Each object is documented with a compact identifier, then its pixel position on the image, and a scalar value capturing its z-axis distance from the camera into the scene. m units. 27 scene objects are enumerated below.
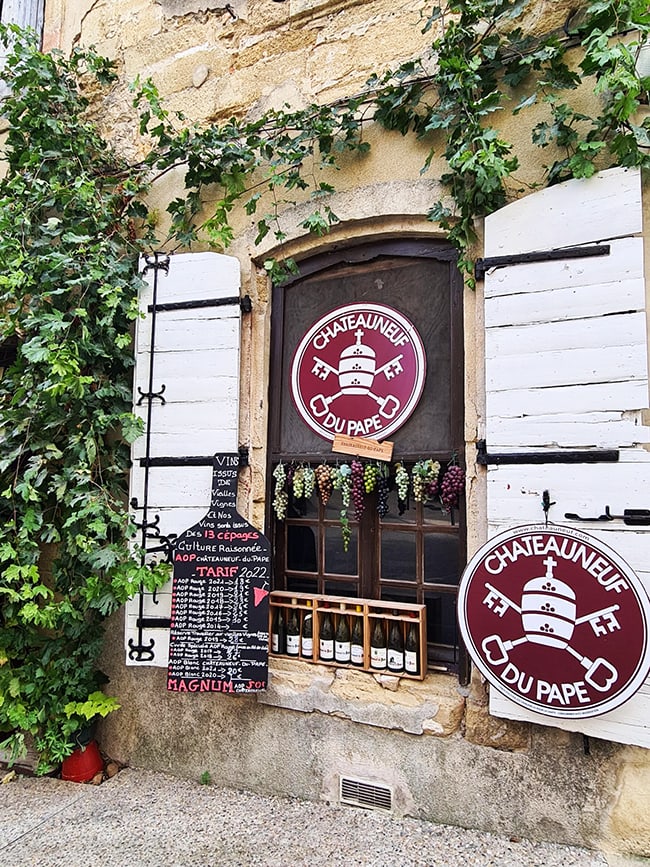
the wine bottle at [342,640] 2.81
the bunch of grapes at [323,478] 2.86
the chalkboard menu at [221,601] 2.78
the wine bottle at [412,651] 2.67
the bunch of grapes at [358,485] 2.78
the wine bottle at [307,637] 2.89
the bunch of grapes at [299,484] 2.90
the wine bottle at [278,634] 3.00
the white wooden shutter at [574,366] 2.21
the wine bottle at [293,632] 2.94
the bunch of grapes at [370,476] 2.77
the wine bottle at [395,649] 2.70
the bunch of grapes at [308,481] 2.89
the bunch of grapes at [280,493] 2.94
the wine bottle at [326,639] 2.86
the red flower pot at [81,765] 3.06
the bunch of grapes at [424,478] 2.67
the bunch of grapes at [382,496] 2.73
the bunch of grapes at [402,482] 2.71
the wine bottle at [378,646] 2.72
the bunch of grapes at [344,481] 2.79
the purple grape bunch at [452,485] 2.60
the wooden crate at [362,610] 2.67
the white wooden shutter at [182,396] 2.95
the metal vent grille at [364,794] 2.61
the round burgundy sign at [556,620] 2.12
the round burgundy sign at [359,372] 2.80
